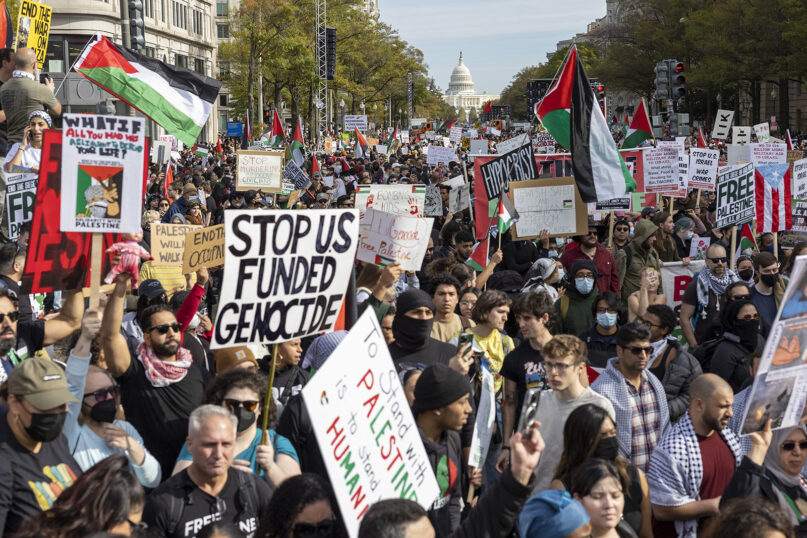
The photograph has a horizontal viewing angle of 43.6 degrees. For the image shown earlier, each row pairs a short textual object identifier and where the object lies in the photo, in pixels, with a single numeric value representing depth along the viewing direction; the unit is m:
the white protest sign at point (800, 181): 11.82
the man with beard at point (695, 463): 4.80
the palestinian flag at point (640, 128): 18.03
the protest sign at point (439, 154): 24.25
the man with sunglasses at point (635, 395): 5.59
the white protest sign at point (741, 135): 23.30
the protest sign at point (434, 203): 15.33
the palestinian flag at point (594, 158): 10.89
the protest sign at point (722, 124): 25.25
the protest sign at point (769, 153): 16.11
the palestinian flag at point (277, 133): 28.12
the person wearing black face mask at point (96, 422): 4.46
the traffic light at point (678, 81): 18.95
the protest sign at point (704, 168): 15.45
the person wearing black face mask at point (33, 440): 3.94
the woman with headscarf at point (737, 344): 6.92
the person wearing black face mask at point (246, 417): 4.62
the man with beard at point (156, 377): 5.22
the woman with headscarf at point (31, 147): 8.02
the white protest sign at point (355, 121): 39.91
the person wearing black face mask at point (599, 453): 4.50
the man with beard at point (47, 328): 5.75
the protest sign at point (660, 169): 14.28
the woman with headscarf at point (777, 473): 4.43
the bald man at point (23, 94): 8.64
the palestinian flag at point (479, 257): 10.07
